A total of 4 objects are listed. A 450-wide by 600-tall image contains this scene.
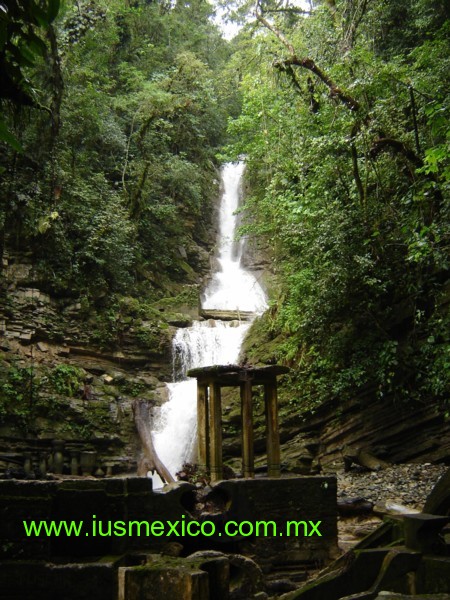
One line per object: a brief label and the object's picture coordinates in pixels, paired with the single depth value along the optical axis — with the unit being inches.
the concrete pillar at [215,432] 325.4
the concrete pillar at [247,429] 333.7
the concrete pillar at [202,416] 336.5
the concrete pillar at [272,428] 344.8
